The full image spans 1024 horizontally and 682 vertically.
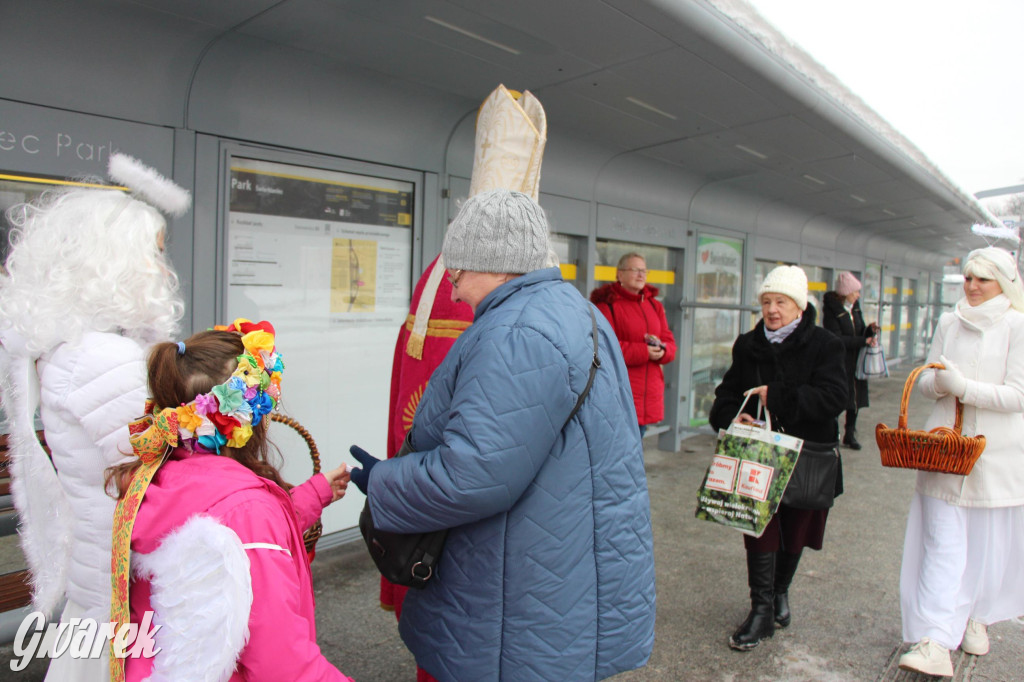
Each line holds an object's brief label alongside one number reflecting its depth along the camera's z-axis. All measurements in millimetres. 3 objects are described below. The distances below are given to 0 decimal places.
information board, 3350
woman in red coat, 4820
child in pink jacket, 1181
